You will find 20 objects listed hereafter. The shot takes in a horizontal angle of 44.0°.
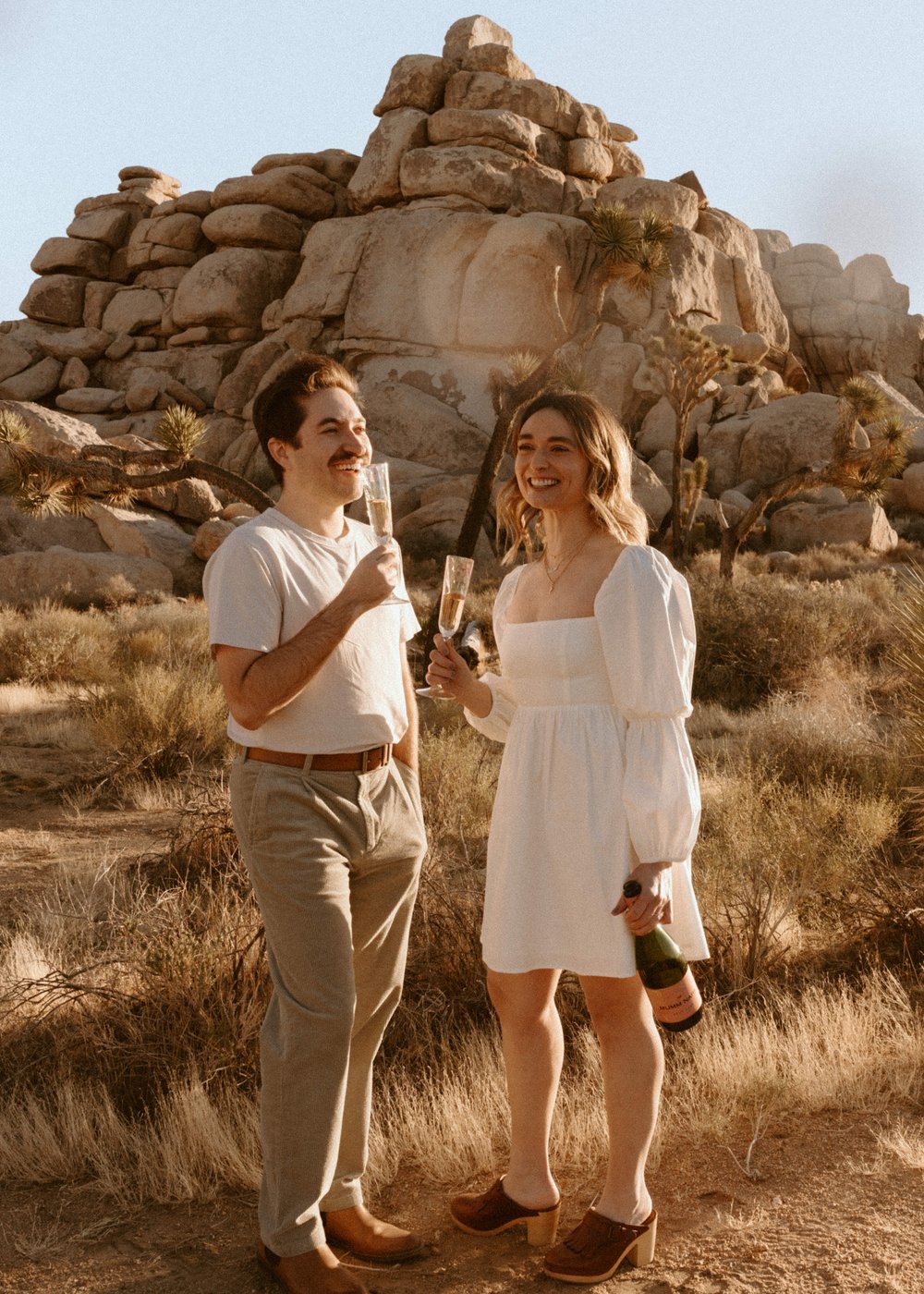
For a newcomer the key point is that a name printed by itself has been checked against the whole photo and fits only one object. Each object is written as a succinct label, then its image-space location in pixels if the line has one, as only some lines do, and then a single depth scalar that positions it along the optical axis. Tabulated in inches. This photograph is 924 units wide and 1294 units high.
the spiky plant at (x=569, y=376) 611.2
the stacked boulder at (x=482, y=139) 1150.3
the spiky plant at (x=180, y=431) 396.8
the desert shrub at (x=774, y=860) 182.2
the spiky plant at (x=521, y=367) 560.1
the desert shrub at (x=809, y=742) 303.6
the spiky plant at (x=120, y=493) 421.4
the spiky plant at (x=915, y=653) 208.1
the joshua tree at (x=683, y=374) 847.1
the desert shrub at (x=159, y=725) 332.8
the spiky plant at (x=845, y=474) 729.0
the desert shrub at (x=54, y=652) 495.5
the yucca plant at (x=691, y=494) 902.4
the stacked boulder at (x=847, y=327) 1375.5
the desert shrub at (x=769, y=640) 469.1
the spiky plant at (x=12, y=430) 400.2
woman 100.4
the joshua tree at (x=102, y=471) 401.4
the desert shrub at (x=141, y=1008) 150.3
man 98.8
